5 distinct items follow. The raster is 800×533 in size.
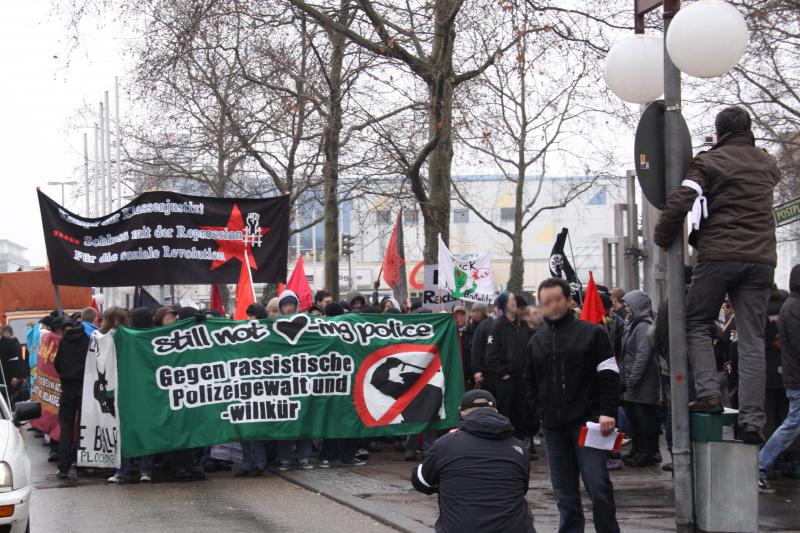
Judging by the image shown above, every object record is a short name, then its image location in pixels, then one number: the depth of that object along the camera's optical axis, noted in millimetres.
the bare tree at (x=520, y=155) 24288
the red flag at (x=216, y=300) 17095
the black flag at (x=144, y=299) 20078
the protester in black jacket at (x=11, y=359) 20516
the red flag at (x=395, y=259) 21125
